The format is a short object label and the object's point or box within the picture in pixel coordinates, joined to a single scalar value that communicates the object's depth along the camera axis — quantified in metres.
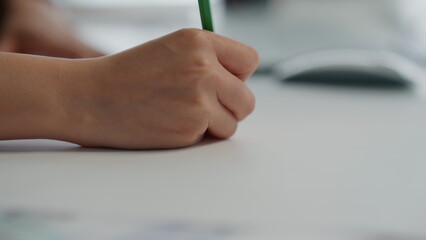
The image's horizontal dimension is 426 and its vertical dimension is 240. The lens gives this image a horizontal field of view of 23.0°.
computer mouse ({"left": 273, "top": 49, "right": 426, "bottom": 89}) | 1.01
